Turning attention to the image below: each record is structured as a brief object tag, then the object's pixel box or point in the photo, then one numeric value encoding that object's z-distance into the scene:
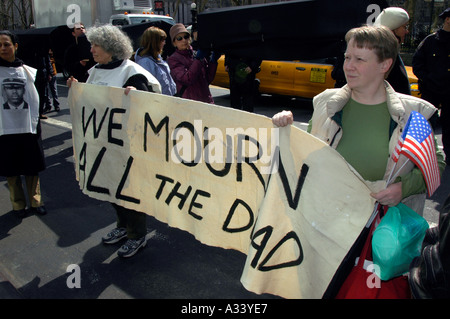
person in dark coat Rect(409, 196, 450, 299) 1.35
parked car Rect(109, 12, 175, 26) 13.20
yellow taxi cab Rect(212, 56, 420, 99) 8.72
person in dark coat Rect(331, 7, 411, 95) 3.45
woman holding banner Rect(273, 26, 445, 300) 1.92
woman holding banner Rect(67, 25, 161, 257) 3.29
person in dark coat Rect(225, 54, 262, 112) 5.41
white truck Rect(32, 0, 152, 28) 12.38
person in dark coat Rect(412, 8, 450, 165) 5.49
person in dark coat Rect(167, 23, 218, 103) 4.40
